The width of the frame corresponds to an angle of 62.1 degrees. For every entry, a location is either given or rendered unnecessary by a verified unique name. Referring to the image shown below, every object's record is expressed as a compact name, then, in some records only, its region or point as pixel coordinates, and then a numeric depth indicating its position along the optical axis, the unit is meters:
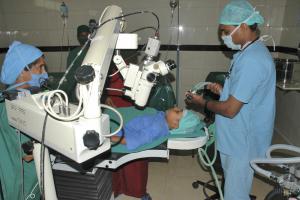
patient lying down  1.22
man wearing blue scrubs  1.29
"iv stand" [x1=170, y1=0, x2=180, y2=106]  2.88
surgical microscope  0.75
